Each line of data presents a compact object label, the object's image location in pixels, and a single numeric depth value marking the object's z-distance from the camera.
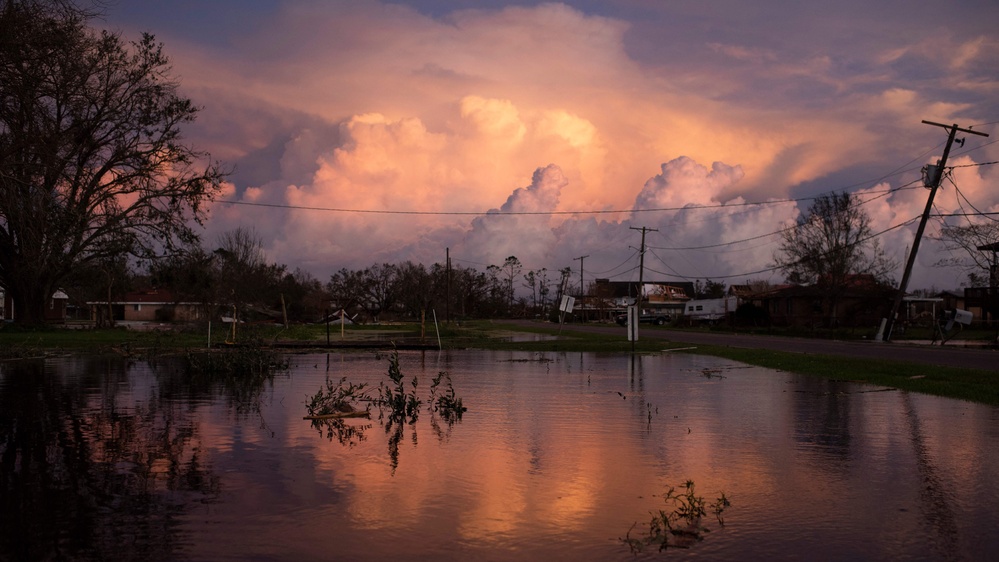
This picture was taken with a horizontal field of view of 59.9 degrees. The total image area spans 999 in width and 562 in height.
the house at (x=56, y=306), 89.76
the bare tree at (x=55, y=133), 15.57
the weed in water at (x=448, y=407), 13.49
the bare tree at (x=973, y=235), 67.56
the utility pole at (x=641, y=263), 82.88
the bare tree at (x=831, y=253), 73.19
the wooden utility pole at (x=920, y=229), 42.12
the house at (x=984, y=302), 60.81
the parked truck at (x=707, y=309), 94.00
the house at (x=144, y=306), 93.75
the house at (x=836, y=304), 71.88
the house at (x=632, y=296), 137.38
